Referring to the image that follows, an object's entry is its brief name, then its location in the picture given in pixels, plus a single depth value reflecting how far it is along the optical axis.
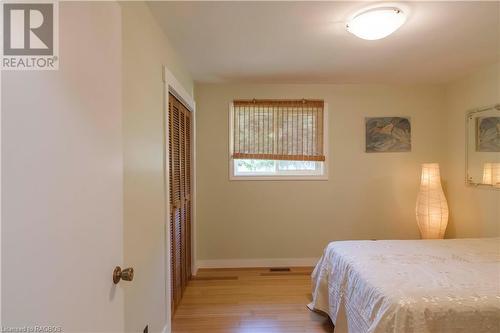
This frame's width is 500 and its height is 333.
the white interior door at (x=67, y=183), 0.63
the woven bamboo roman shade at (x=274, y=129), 3.41
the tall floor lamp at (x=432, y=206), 3.08
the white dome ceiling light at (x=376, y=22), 1.65
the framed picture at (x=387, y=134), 3.46
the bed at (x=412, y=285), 1.38
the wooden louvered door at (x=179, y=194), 2.37
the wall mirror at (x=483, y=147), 2.72
